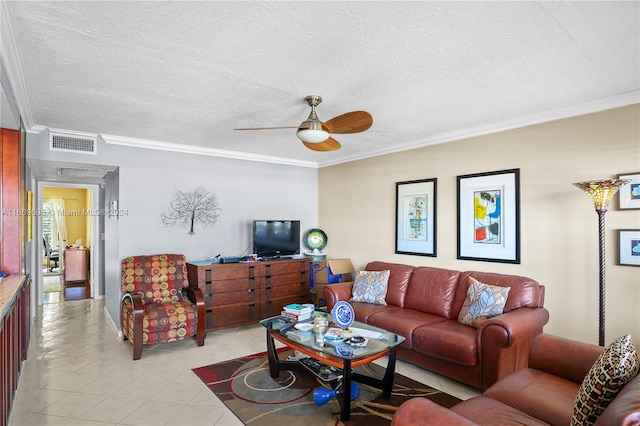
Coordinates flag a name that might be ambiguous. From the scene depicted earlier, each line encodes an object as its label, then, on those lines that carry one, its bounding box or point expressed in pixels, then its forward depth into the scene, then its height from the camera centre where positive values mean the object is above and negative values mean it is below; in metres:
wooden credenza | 4.48 -1.02
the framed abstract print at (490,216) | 3.69 -0.06
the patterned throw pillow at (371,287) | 4.13 -0.90
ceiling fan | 2.71 +0.69
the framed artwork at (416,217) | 4.45 -0.07
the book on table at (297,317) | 3.37 -1.00
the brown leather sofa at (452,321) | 2.80 -1.05
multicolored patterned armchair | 3.71 -1.03
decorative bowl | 2.99 -0.87
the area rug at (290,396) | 2.54 -1.47
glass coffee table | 2.50 -1.04
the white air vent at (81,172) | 4.71 +0.60
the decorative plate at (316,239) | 5.91 -0.44
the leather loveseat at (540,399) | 1.27 -1.01
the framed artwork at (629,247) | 2.93 -0.31
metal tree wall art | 4.78 +0.05
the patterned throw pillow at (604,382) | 1.46 -0.73
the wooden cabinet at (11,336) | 2.17 -0.92
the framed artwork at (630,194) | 2.93 +0.13
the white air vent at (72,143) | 4.02 +0.84
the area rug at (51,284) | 7.15 -1.49
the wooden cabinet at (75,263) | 7.39 -1.01
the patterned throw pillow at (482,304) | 3.18 -0.85
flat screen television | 5.11 -0.37
